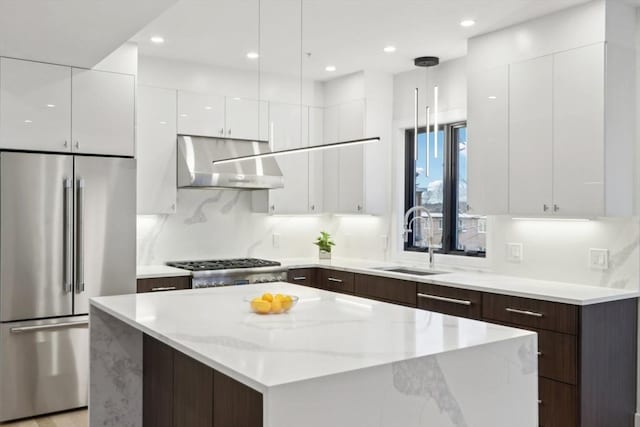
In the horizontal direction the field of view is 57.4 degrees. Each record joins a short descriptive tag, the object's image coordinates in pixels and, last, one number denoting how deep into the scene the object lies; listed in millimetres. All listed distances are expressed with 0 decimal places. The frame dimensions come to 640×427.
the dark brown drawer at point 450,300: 3941
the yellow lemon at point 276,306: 2750
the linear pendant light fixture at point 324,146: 2811
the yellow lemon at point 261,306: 2725
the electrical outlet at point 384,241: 5691
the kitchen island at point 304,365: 1787
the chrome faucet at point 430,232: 4912
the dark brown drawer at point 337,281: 5090
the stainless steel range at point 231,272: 4758
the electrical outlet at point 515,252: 4355
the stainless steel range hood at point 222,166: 4988
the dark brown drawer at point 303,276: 5305
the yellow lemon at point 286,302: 2773
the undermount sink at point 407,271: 4816
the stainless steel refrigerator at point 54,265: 3963
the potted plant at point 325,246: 5695
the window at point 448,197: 5031
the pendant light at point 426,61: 4953
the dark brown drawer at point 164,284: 4570
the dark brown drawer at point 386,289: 4465
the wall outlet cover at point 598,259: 3787
